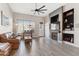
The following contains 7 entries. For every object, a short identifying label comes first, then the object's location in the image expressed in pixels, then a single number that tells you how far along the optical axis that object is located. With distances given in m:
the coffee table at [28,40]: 3.69
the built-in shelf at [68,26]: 3.47
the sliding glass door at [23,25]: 6.01
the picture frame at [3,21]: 3.23
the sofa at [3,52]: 1.56
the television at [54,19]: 4.94
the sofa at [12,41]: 2.64
